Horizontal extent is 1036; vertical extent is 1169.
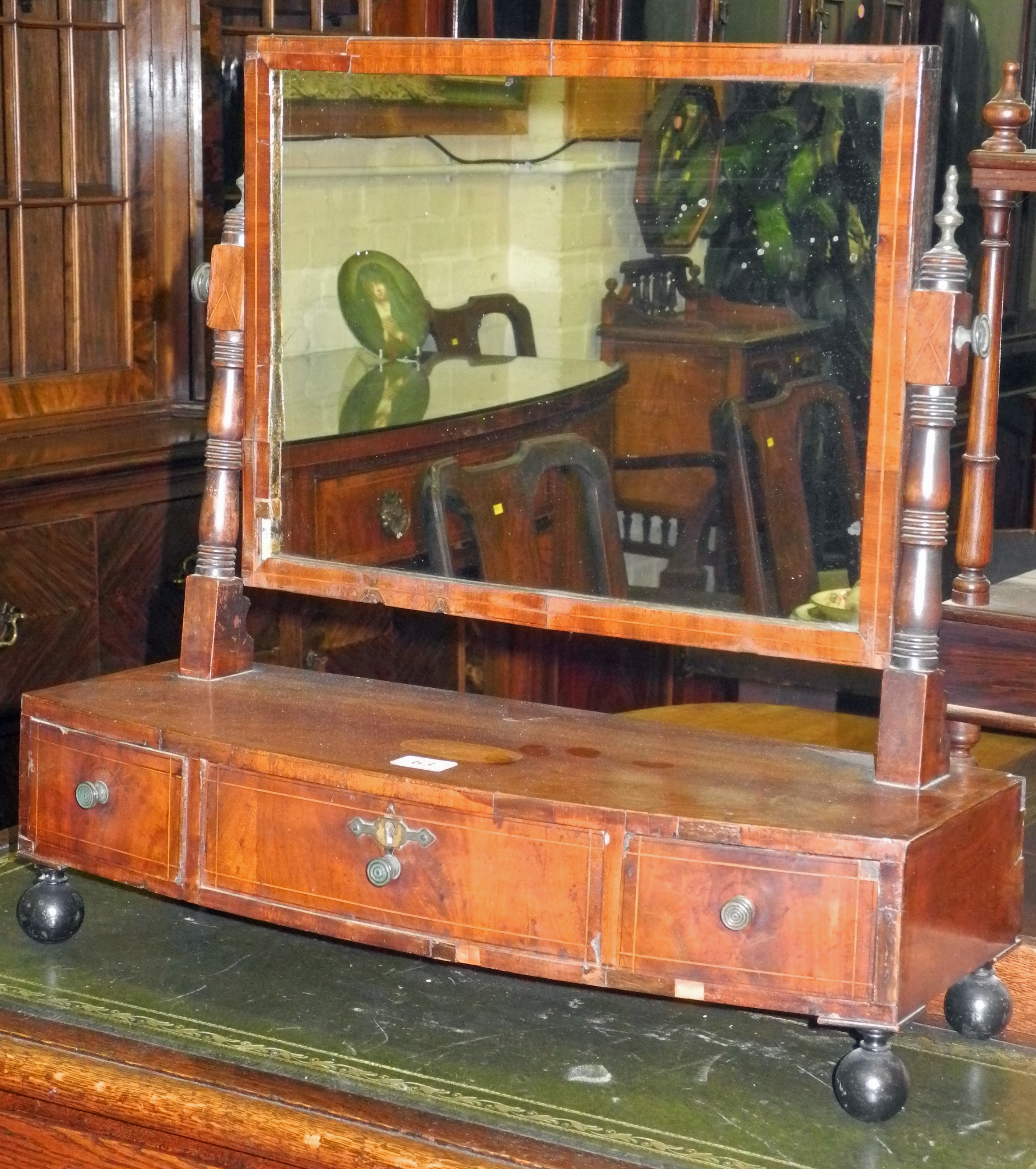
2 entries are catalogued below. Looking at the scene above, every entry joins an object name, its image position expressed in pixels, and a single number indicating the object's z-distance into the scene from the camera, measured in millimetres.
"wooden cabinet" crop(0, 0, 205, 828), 3119
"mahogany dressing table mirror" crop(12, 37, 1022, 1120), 2104
